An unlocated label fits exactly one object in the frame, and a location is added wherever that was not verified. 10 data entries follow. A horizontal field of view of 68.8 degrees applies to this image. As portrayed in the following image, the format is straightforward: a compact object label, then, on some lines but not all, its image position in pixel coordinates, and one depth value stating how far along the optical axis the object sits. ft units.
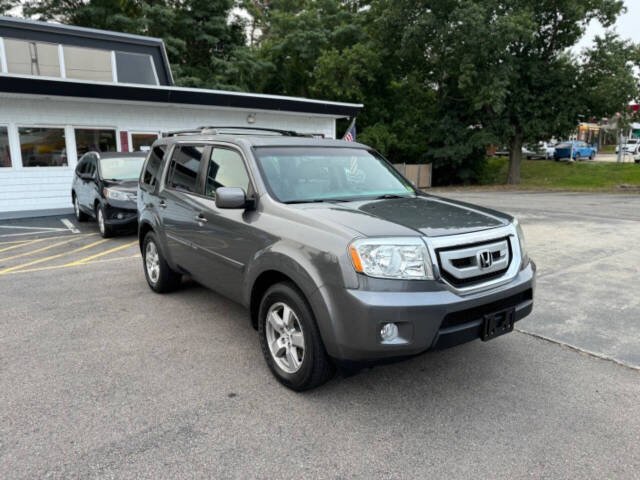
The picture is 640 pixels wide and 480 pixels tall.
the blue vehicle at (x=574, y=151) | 116.57
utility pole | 104.99
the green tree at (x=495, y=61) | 72.49
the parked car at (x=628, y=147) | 129.41
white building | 42.86
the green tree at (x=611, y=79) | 71.51
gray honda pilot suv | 9.34
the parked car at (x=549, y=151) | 123.92
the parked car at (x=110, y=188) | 29.96
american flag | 54.46
